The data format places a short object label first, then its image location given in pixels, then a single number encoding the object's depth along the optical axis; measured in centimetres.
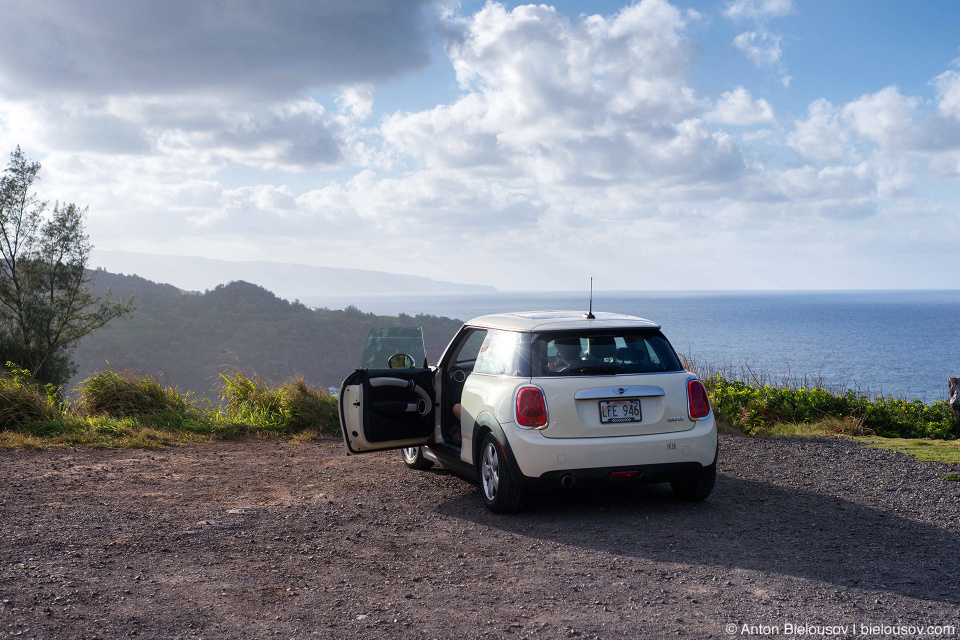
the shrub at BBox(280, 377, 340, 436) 1122
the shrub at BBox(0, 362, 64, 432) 1084
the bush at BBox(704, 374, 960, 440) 1093
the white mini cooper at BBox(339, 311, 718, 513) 588
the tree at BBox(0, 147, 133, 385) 4225
